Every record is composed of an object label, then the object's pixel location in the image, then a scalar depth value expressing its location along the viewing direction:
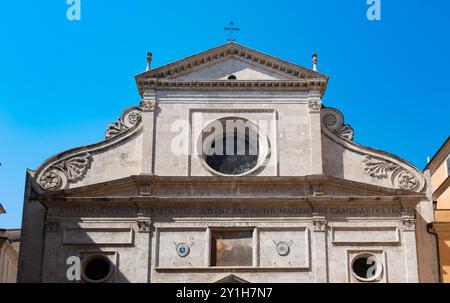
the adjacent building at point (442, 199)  22.97
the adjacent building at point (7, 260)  25.70
